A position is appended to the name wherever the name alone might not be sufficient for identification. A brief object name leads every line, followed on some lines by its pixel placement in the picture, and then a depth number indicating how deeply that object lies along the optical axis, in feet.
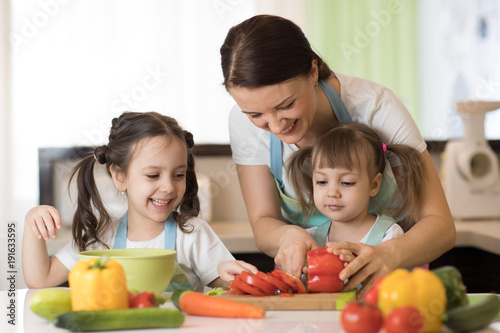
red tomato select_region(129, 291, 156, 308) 5.70
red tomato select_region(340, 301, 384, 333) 5.07
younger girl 7.75
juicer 12.94
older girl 7.75
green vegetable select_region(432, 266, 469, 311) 5.34
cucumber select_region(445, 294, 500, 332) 5.27
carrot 5.84
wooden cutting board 6.13
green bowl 6.21
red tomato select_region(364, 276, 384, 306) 5.26
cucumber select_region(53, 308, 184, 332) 5.45
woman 7.04
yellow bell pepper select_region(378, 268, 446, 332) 5.10
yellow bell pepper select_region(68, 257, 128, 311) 5.60
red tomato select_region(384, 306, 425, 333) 4.98
